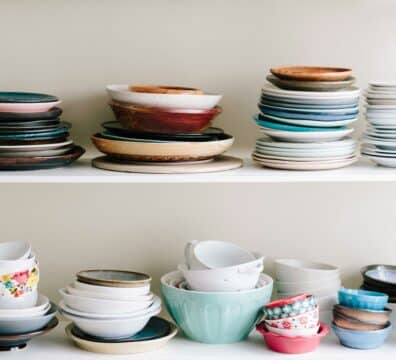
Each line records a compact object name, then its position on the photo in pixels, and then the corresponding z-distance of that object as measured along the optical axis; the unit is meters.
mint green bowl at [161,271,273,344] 2.10
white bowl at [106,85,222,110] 2.05
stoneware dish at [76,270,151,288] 2.08
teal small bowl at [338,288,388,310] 2.12
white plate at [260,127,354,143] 2.08
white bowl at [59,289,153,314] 2.06
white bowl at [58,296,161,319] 2.06
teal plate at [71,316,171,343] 2.08
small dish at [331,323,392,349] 2.11
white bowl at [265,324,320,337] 2.07
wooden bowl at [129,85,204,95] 2.09
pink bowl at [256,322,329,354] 2.07
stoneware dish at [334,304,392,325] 2.11
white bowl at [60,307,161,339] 2.05
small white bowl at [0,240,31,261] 2.11
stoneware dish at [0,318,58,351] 2.02
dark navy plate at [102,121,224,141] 2.06
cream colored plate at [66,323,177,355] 2.06
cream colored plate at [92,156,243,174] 2.05
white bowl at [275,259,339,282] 2.22
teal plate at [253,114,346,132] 2.09
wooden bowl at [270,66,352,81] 2.07
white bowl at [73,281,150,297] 2.07
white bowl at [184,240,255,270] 2.17
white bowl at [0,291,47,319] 2.02
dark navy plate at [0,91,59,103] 2.02
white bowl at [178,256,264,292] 2.09
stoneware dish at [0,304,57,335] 2.02
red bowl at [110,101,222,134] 2.05
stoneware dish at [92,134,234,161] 2.04
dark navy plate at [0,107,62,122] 2.02
